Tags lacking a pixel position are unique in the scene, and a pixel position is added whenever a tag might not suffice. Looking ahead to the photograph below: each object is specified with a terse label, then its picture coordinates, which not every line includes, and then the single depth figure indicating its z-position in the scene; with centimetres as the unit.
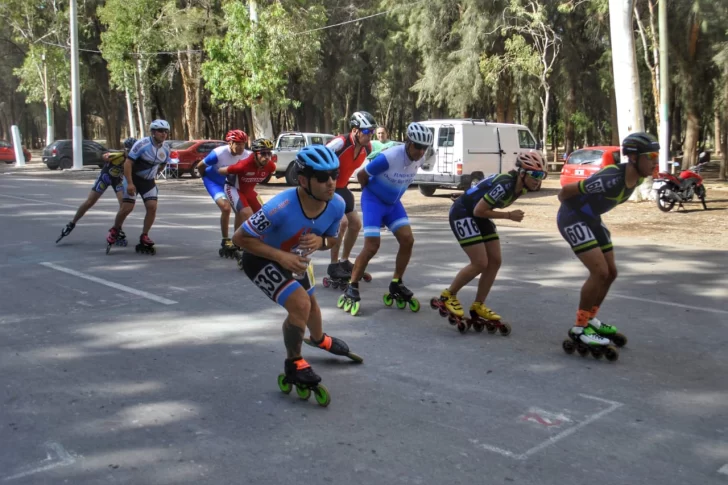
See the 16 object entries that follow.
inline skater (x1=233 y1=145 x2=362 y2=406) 461
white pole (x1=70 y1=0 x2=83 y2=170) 3206
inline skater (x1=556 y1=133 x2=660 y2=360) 591
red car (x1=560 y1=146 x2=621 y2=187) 2169
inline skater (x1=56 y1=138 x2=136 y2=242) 1145
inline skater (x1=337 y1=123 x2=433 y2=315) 751
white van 2169
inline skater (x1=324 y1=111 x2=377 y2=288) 819
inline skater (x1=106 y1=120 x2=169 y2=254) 1076
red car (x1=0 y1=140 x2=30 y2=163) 4188
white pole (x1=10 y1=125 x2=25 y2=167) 3866
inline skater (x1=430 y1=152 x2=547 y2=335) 654
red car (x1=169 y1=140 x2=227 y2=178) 2986
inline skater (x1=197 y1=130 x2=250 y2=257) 1016
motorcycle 1759
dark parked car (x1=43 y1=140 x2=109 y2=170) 3512
